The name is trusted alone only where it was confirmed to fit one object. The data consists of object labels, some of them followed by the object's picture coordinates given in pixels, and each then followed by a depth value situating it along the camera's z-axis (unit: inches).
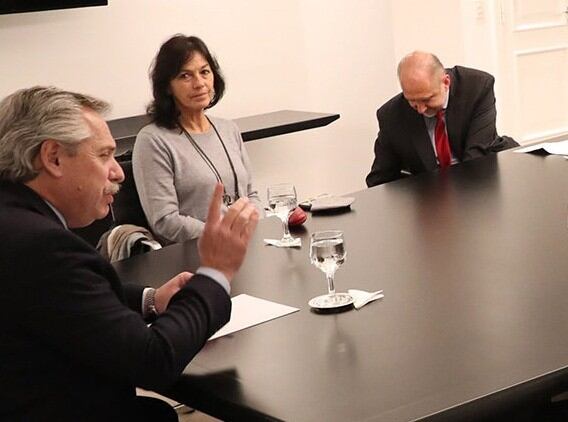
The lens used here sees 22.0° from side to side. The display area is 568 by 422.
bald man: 195.7
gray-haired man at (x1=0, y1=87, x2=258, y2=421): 114.6
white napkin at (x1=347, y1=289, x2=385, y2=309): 128.2
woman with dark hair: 185.0
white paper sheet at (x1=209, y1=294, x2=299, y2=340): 127.5
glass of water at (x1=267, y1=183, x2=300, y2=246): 154.1
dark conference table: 110.3
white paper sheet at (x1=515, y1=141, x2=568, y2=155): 181.9
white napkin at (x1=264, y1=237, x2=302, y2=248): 152.0
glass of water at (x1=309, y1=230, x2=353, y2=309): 128.8
